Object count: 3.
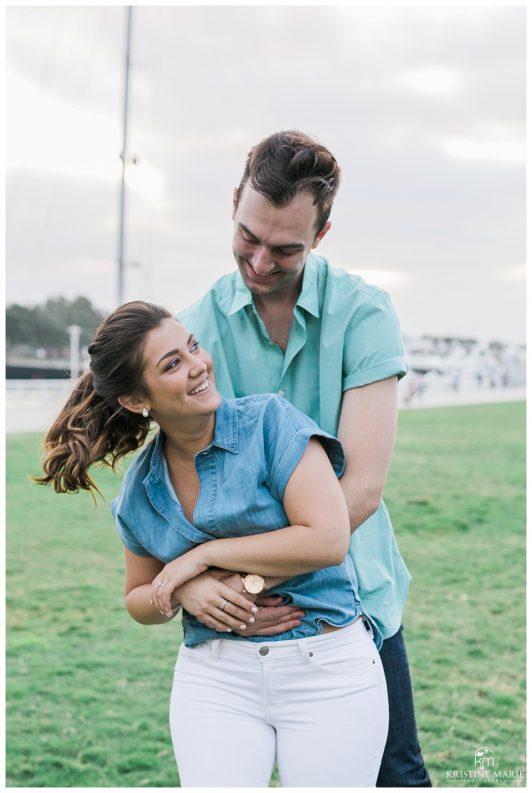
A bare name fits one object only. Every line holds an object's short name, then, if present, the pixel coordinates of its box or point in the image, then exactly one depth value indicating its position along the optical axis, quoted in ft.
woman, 7.55
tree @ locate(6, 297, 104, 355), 169.17
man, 8.24
